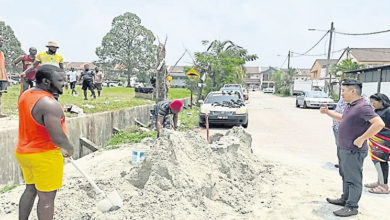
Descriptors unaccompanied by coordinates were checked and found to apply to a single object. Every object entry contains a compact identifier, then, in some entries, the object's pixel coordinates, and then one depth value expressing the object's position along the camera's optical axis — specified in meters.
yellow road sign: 18.38
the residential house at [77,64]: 95.25
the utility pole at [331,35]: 30.25
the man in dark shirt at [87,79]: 12.49
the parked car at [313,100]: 22.63
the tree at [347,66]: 33.88
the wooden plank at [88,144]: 7.85
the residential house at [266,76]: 108.62
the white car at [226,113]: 12.25
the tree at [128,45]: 55.22
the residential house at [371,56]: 49.38
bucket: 6.38
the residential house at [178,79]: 87.69
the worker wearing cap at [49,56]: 6.96
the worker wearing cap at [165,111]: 6.56
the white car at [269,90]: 72.86
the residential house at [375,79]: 21.55
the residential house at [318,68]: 68.75
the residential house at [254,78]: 110.90
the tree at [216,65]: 24.58
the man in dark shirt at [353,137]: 3.95
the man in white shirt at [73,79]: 16.08
